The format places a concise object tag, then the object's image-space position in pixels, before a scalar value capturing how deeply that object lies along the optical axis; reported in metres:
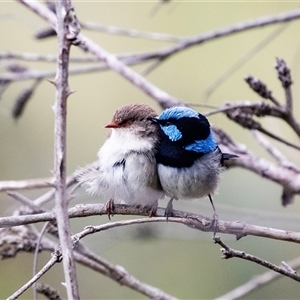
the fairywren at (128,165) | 4.39
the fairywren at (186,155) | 4.39
